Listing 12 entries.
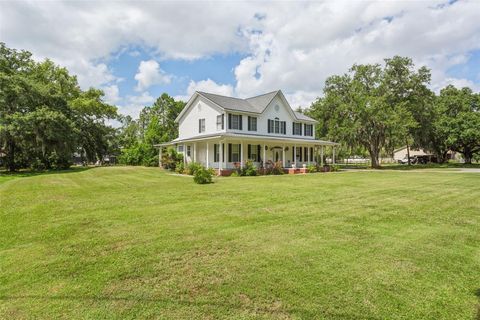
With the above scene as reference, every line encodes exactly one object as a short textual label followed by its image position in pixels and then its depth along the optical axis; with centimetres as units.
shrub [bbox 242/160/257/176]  2066
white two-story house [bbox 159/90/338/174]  2342
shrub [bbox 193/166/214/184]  1416
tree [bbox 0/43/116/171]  2500
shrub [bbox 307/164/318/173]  2531
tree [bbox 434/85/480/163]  3500
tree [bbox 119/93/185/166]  3394
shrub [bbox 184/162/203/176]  2043
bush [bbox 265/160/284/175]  2253
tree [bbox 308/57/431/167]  3203
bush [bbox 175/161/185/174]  2274
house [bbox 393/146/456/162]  7232
